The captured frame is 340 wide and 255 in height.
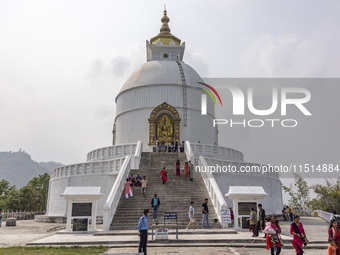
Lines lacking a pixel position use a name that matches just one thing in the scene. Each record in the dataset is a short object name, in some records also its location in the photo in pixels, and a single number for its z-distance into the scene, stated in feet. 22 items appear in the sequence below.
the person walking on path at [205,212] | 43.24
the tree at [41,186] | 159.28
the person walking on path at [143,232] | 27.43
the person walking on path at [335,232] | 24.82
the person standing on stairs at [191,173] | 58.85
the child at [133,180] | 56.44
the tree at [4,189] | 172.14
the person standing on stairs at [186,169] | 59.52
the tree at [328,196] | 101.40
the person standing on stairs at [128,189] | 51.34
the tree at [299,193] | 146.63
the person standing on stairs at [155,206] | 44.68
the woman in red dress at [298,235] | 24.31
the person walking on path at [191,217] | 41.73
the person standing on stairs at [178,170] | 61.31
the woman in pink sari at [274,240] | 26.04
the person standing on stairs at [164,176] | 56.34
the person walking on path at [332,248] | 21.50
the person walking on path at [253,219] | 39.73
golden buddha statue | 93.50
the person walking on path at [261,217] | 39.22
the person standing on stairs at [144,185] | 51.63
